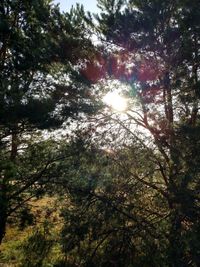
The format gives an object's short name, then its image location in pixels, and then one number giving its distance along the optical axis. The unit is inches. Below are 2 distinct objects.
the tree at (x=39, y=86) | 229.3
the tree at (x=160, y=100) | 196.7
